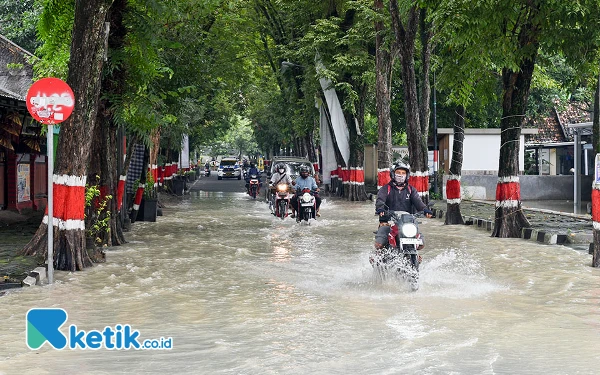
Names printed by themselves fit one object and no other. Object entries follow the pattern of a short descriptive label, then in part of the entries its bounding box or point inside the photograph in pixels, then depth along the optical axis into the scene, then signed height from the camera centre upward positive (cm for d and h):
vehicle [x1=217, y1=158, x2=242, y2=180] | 7562 -30
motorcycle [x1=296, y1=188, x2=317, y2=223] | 2170 -111
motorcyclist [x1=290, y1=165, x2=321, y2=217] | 2202 -50
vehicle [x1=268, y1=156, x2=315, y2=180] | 3072 +10
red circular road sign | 1110 +93
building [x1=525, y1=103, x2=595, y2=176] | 3600 +122
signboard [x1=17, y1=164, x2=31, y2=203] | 2353 -61
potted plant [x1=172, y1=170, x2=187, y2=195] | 4228 -110
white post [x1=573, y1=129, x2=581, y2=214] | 2645 +27
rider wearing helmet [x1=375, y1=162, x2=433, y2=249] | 1135 -46
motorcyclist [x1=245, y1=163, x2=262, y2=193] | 3953 -25
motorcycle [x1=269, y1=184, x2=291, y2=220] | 2391 -108
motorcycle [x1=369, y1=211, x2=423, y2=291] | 1052 -119
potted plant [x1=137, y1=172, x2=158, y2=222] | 2353 -135
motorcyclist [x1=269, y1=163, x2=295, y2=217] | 2473 -43
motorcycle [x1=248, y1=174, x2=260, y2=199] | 3884 -99
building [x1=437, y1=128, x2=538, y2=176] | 3538 +79
